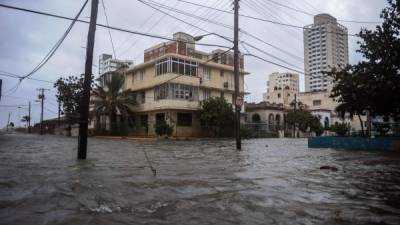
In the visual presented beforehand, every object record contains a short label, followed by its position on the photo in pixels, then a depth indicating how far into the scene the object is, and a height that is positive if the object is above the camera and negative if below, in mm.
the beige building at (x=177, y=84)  41625 +5879
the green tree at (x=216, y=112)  40594 +2255
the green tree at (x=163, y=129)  37469 +306
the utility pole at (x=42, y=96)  79000 +7653
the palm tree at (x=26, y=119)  113588 +4115
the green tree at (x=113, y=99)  44250 +4062
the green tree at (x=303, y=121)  57969 +1915
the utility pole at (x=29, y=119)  103244 +3637
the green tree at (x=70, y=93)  52250 +5580
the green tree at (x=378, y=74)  16188 +2803
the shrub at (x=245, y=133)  42091 -92
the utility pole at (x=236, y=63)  18253 +3643
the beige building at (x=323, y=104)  74688 +6591
